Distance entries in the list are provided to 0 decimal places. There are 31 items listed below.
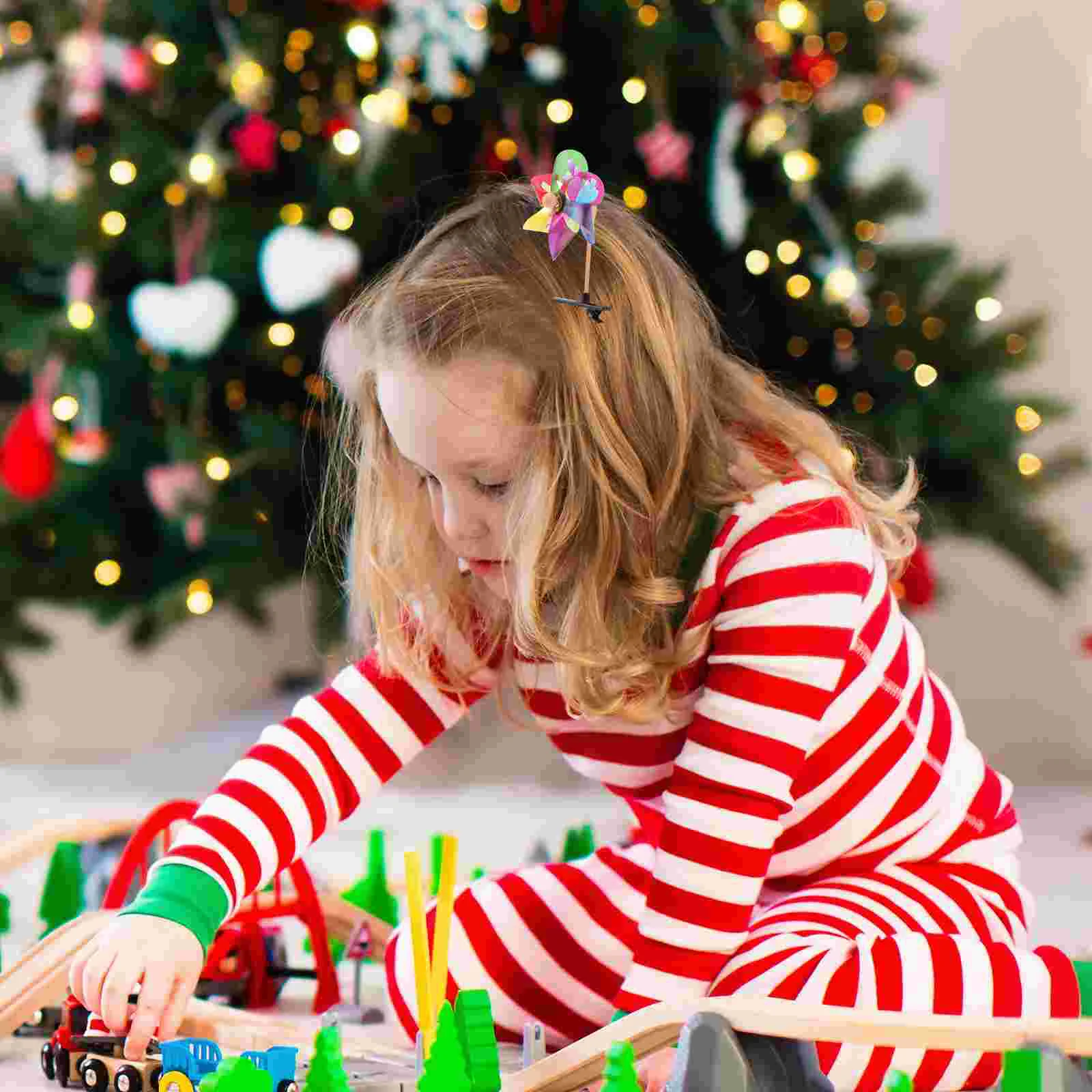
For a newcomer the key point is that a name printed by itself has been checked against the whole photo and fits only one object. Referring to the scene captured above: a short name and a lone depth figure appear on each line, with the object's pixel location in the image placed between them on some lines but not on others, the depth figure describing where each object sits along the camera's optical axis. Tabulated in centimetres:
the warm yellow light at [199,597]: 262
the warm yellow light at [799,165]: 252
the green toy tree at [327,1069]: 145
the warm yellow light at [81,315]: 259
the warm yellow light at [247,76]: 246
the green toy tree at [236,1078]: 140
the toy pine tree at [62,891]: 183
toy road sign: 173
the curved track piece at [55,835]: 183
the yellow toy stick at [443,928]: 153
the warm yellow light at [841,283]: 252
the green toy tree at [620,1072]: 139
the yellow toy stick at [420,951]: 152
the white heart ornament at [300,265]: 233
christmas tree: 246
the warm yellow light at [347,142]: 245
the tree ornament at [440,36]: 238
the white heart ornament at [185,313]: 243
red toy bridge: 171
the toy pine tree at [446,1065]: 143
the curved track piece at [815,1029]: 136
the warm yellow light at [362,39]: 243
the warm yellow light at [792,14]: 251
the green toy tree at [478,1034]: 147
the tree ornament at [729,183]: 235
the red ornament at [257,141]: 246
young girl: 152
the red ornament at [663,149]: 239
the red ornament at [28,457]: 265
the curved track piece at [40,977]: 160
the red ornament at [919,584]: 247
